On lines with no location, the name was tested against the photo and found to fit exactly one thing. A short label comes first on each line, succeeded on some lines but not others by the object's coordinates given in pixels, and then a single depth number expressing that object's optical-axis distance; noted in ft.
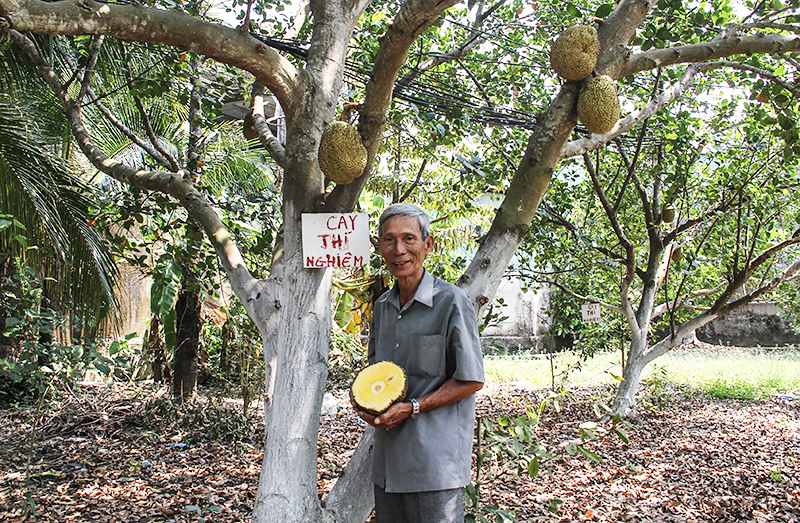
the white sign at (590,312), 21.89
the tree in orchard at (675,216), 18.74
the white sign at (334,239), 8.23
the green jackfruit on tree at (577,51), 8.04
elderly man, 6.22
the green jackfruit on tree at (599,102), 7.97
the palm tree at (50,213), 15.52
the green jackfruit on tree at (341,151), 7.83
